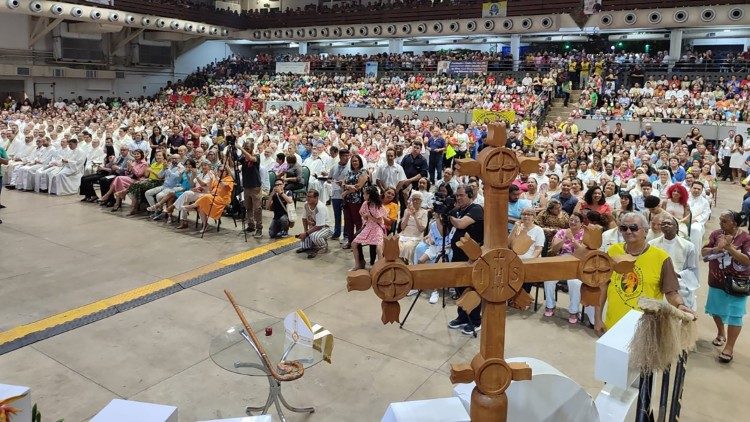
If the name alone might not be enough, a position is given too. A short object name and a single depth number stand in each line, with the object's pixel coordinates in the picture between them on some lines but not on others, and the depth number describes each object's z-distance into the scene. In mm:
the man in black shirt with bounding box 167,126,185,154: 15336
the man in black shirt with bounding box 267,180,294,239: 9492
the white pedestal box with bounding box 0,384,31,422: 2512
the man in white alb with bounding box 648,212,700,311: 5164
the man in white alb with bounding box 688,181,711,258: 8586
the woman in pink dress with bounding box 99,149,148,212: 11624
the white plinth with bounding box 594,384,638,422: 2562
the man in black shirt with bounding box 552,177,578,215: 8185
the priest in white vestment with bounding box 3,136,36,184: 14164
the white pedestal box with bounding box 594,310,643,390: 2496
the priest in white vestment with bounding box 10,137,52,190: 13609
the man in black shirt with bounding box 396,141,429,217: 11609
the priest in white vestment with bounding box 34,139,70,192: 13280
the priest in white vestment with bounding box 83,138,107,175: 13648
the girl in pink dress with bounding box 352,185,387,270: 7551
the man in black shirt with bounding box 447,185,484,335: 5590
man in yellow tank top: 3805
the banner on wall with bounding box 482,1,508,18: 28531
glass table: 4117
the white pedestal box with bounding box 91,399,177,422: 2417
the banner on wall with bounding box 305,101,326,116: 24448
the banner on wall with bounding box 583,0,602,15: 25734
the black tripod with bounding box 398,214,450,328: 5898
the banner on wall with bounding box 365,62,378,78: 30078
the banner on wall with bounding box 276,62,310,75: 32031
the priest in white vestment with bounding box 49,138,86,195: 13160
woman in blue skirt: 5047
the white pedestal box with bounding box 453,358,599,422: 2373
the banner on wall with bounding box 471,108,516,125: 19030
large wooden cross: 1897
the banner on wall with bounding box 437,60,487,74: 26484
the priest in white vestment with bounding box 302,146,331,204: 11766
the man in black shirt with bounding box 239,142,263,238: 9570
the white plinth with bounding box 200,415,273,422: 2222
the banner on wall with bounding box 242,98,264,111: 26641
